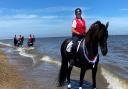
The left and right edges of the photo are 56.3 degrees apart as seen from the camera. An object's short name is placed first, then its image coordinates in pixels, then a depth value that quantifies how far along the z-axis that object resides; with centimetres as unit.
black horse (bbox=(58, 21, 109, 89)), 329
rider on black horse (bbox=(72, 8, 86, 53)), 370
